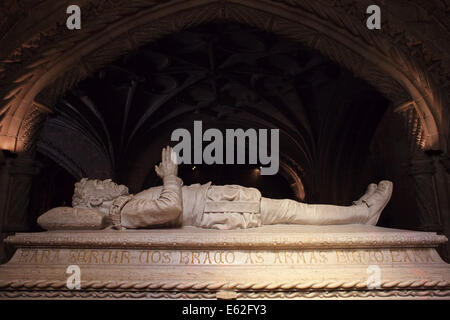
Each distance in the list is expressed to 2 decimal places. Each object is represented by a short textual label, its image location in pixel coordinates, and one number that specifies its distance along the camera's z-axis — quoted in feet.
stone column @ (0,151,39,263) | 11.28
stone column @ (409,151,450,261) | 11.48
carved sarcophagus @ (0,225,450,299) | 6.45
